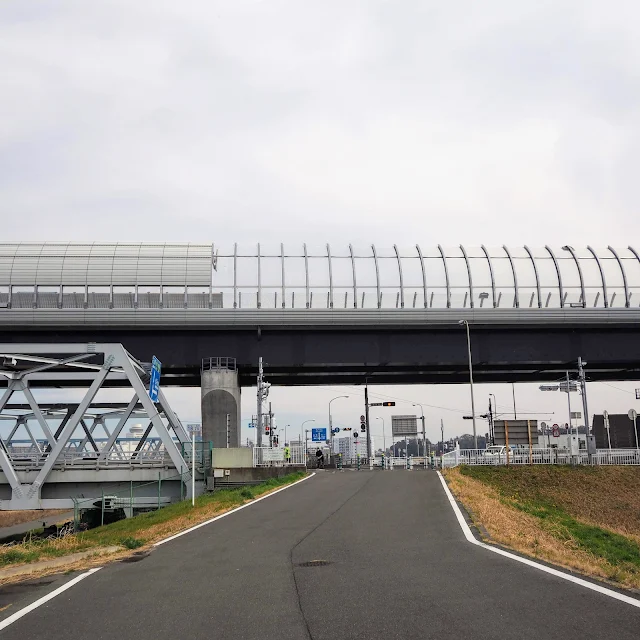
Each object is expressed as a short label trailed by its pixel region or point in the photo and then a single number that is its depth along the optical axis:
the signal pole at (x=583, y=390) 48.19
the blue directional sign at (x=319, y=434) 103.44
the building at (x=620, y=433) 65.44
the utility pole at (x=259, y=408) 46.22
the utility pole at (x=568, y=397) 52.72
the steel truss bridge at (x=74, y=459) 31.53
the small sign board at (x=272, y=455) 48.81
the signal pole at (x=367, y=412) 66.06
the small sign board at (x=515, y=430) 49.16
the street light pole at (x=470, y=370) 45.80
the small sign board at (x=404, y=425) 109.34
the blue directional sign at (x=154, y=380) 26.58
